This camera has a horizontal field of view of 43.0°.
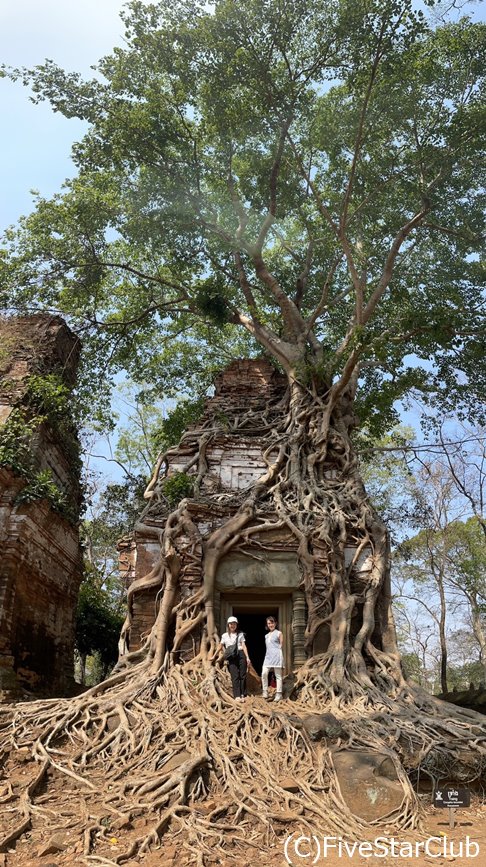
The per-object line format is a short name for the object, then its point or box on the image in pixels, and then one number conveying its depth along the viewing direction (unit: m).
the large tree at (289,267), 6.63
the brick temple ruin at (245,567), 8.11
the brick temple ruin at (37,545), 9.04
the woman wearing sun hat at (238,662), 6.75
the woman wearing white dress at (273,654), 6.95
